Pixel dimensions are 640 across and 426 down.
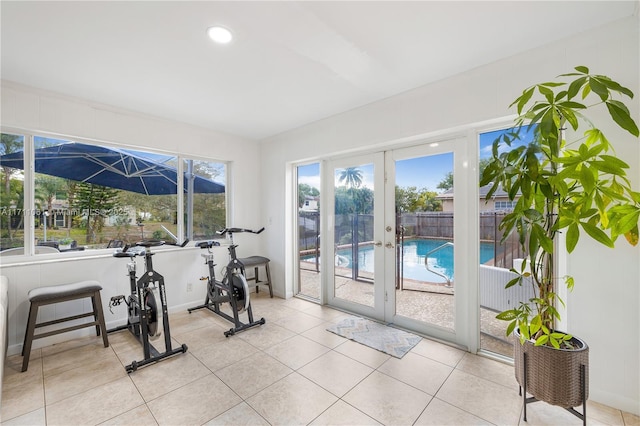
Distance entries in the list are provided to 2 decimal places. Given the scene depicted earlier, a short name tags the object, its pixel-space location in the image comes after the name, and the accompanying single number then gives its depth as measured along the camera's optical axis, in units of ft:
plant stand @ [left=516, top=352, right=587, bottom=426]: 5.20
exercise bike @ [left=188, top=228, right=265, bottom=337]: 10.27
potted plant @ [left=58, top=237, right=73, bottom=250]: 9.70
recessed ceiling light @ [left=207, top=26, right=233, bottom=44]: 6.14
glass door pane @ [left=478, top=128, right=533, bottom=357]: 8.11
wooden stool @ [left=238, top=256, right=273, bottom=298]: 13.41
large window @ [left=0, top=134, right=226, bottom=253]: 8.98
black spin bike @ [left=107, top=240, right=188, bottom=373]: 8.21
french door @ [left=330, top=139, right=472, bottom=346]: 9.11
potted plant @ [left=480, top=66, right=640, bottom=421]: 4.61
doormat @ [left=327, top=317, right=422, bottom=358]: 8.80
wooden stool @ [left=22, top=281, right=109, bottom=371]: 7.77
